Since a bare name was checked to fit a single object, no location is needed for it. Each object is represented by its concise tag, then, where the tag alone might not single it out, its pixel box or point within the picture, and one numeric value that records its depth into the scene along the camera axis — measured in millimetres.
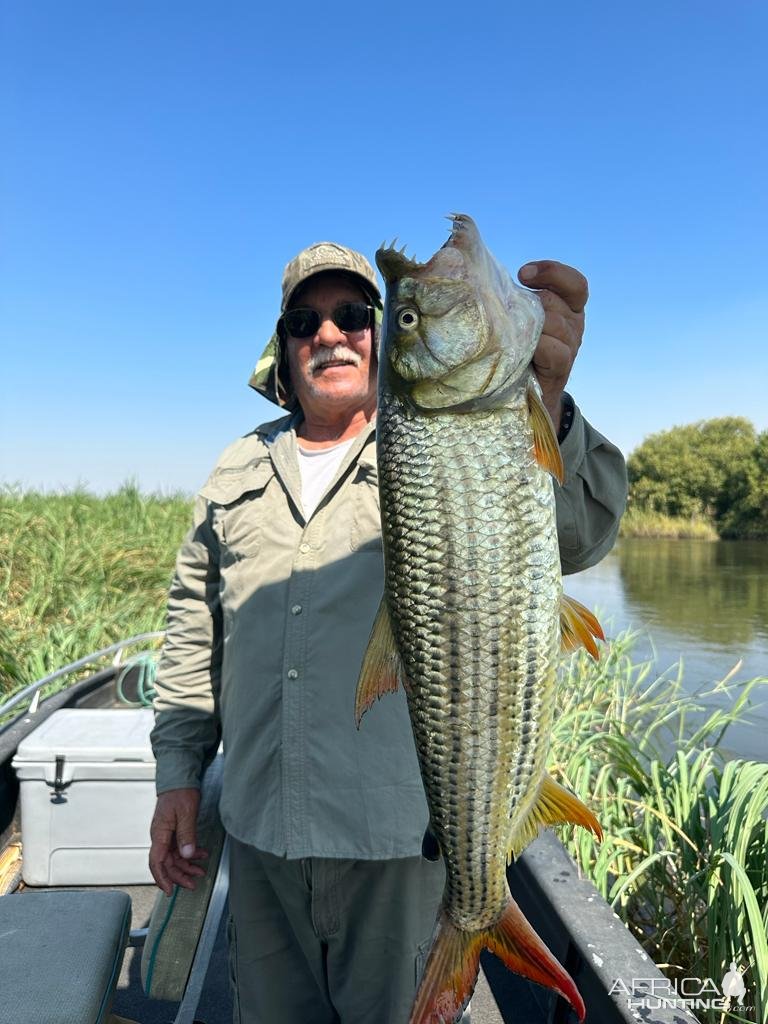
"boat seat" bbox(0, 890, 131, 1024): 1808
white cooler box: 3711
